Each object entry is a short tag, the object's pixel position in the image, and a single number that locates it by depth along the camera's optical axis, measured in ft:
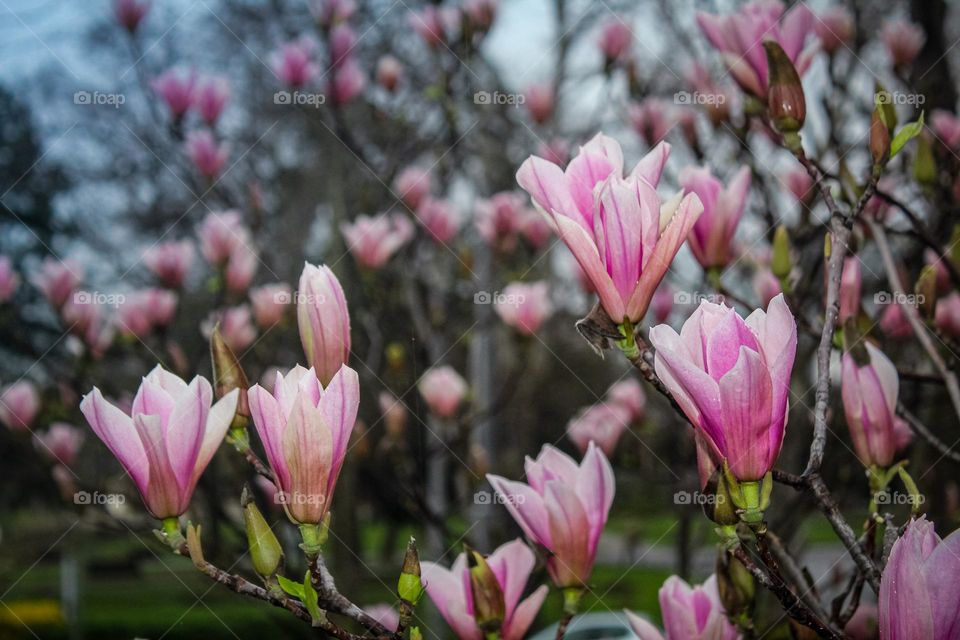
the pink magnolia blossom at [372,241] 8.28
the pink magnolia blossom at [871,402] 3.39
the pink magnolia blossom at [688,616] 3.19
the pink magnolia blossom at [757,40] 4.33
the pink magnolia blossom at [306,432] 2.65
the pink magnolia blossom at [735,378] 2.39
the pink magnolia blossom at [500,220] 9.50
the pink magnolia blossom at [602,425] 8.07
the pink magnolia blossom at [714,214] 4.33
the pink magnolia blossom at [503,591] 3.25
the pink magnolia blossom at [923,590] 2.19
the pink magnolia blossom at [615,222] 2.76
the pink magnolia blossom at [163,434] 2.86
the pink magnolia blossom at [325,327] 3.14
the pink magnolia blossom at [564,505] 3.22
